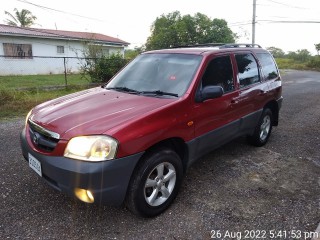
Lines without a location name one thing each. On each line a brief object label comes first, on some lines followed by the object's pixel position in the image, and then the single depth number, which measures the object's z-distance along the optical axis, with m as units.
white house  18.23
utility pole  25.78
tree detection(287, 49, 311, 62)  39.39
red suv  2.45
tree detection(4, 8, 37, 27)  31.56
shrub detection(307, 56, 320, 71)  30.31
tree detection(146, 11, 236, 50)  28.20
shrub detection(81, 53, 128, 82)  11.35
